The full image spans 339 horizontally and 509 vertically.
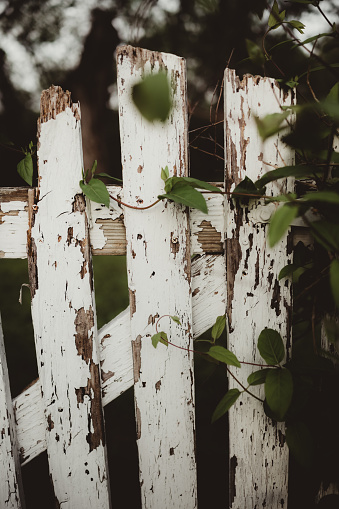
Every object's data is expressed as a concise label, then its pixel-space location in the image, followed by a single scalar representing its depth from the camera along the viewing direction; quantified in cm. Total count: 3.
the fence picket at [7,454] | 103
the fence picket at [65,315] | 89
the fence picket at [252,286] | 90
